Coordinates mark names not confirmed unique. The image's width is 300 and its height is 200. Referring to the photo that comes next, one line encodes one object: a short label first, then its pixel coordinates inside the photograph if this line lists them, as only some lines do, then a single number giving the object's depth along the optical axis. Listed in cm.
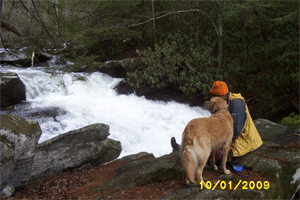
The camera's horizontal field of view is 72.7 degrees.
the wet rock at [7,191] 378
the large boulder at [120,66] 1296
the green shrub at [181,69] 1230
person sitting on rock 308
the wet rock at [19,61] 1280
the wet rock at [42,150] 371
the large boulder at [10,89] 776
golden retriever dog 247
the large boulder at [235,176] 262
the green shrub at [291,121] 1009
